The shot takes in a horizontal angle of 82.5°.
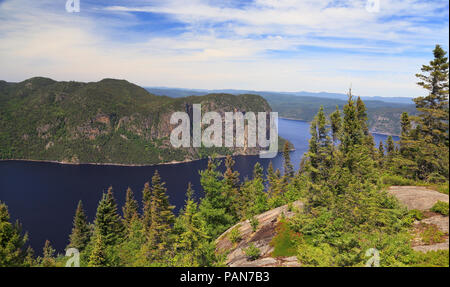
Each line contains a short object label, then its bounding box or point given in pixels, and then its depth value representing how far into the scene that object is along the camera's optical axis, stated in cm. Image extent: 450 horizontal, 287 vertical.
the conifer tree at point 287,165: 9206
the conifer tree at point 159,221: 5081
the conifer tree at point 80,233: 7006
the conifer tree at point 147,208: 7019
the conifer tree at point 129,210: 8106
